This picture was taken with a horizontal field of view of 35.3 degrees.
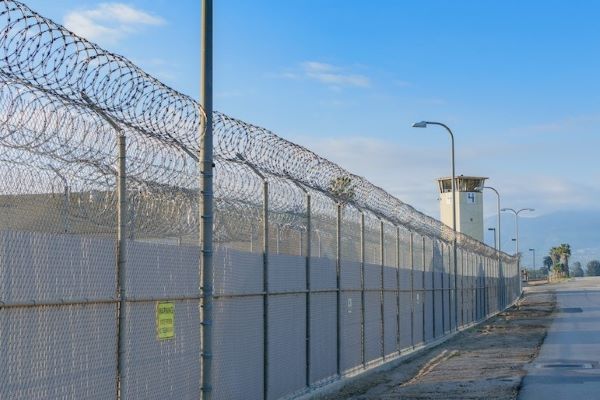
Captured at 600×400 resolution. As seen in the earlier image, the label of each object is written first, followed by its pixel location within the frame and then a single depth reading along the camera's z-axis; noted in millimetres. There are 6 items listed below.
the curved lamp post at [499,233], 60169
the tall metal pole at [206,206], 8391
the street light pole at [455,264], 28078
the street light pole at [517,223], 75175
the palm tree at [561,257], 151250
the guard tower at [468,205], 73081
